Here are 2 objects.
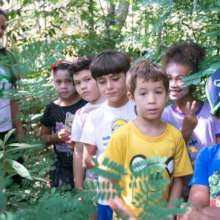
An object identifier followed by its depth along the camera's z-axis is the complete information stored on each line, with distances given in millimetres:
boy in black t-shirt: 3551
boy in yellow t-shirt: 2309
